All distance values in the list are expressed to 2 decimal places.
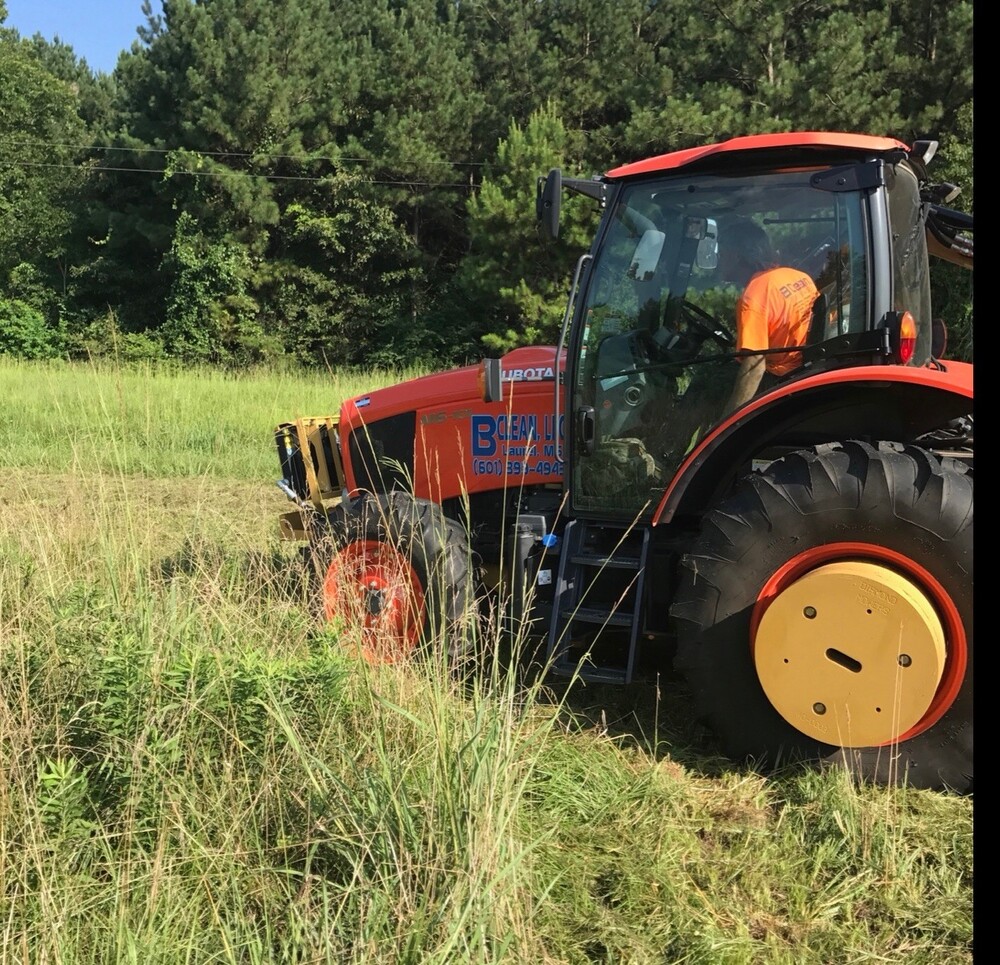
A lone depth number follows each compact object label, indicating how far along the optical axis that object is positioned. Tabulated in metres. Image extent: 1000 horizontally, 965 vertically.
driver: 3.38
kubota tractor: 2.92
